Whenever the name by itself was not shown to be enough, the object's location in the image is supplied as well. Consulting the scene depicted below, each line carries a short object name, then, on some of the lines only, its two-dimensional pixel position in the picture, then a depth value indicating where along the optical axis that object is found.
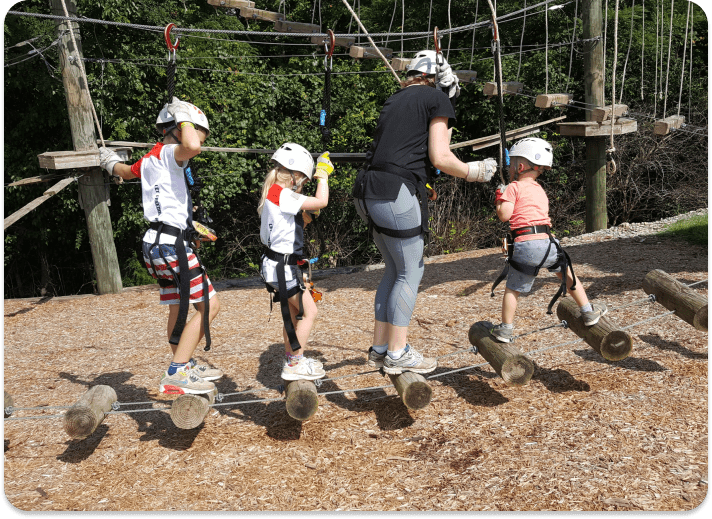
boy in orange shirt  4.37
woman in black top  3.76
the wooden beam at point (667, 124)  8.41
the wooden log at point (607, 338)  4.29
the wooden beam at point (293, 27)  9.52
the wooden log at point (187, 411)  3.83
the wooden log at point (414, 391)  3.91
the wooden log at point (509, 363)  4.13
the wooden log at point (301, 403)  3.88
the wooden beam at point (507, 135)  9.38
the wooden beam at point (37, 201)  9.12
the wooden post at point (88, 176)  9.78
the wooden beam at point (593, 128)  8.95
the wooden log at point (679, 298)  4.53
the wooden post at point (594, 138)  9.30
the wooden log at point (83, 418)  3.80
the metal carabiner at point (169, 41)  4.87
